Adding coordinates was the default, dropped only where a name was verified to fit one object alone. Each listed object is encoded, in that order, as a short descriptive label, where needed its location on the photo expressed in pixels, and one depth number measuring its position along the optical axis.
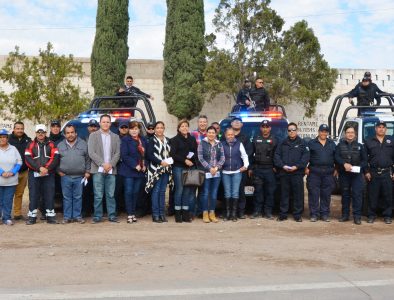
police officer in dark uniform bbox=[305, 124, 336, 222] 10.94
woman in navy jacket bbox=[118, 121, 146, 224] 10.60
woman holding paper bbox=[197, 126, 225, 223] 10.77
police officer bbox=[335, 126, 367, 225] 10.80
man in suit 10.49
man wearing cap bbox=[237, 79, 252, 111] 13.86
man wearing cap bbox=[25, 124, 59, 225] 10.33
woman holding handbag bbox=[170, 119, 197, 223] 10.73
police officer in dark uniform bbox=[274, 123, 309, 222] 10.88
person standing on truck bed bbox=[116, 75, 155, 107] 14.43
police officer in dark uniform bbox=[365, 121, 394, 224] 10.80
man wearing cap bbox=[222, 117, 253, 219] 11.12
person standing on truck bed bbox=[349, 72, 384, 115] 14.34
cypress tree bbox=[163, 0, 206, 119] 23.44
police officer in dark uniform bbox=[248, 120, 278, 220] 11.02
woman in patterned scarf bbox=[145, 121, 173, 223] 10.62
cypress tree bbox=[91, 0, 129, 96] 23.62
